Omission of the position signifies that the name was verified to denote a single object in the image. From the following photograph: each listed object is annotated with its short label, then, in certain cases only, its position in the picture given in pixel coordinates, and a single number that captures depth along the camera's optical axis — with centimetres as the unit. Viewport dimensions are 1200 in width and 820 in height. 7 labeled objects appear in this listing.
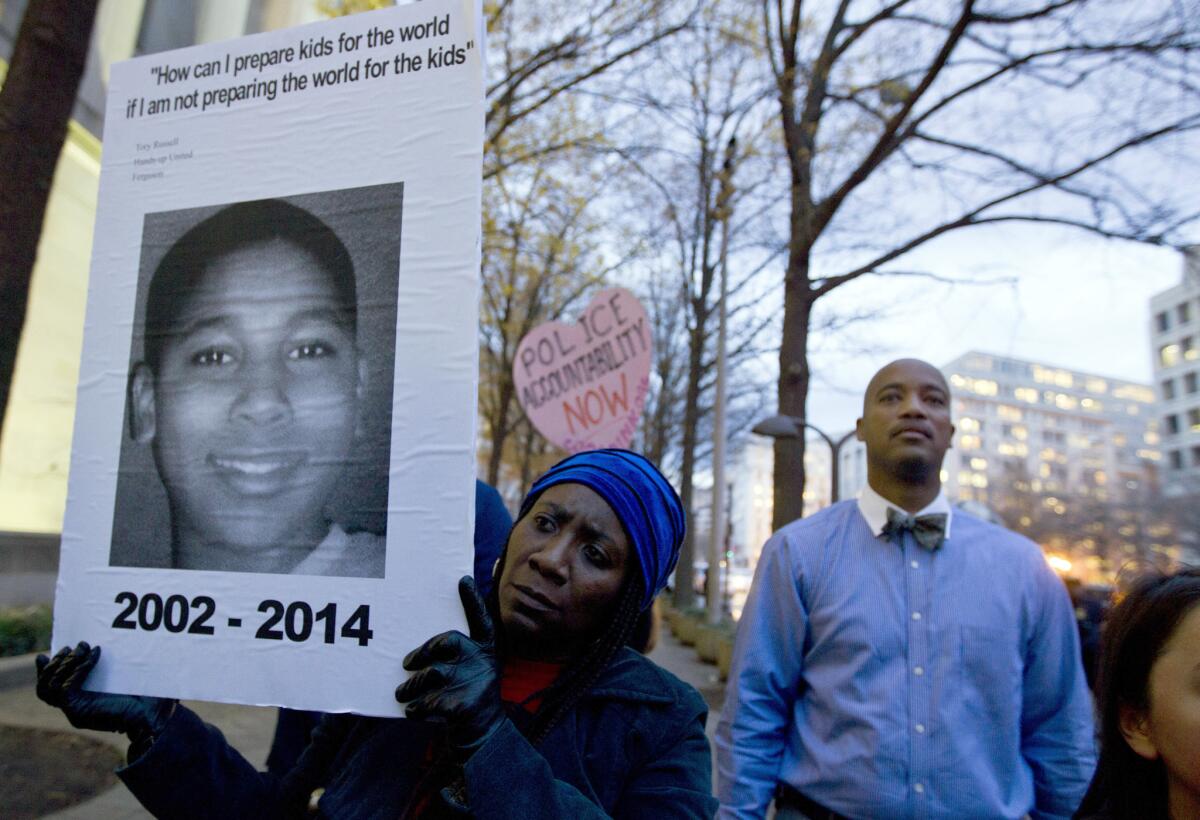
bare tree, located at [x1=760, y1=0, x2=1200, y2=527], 778
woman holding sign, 145
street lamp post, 878
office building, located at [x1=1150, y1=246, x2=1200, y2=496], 7194
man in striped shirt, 228
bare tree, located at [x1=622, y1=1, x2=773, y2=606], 1095
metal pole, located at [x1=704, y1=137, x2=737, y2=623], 1436
